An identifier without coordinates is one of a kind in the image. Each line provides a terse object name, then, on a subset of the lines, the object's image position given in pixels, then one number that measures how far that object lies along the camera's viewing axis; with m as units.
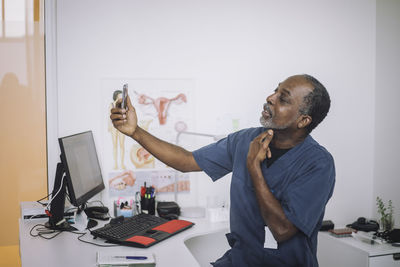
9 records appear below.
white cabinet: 2.33
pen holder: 2.34
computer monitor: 1.86
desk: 1.55
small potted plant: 2.59
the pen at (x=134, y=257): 1.54
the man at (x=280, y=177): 1.52
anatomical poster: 2.48
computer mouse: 2.02
